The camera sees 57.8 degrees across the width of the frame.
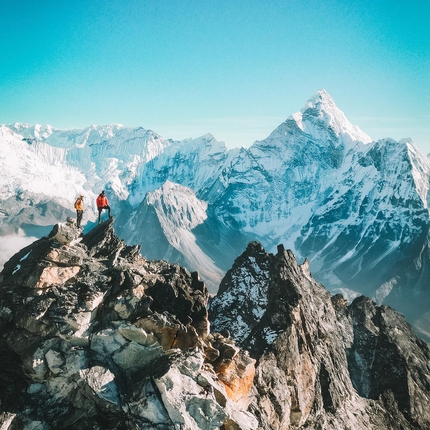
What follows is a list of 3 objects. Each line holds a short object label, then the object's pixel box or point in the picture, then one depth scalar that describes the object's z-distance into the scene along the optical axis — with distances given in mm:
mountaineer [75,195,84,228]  51125
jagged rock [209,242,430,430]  49062
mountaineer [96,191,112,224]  52938
